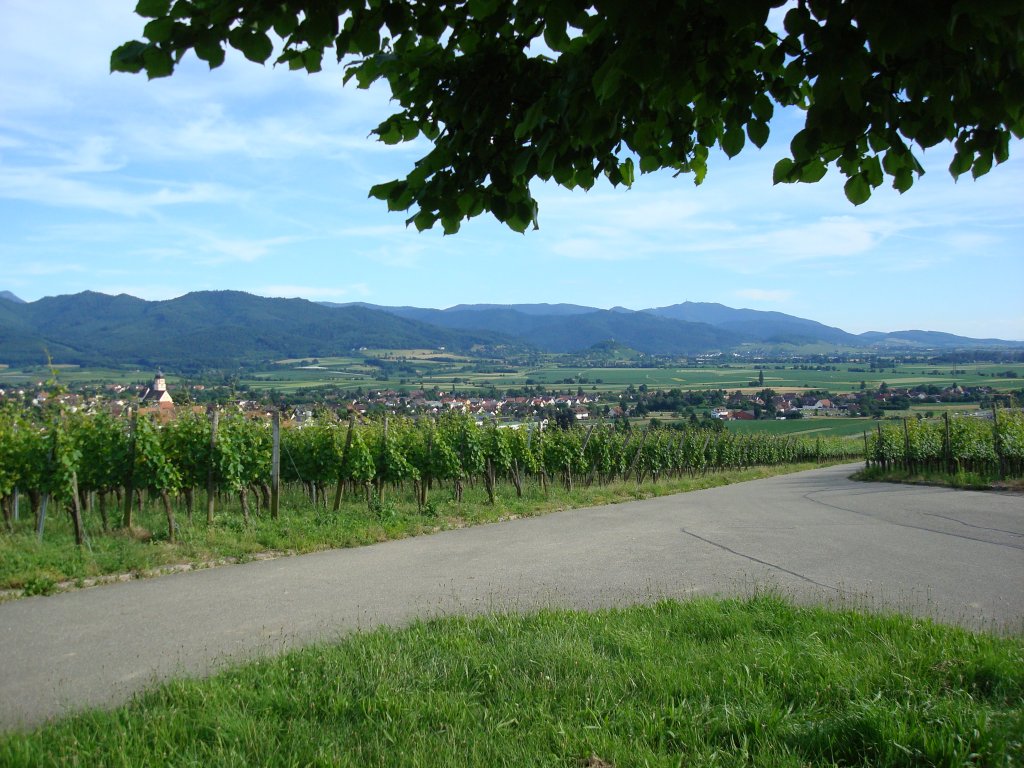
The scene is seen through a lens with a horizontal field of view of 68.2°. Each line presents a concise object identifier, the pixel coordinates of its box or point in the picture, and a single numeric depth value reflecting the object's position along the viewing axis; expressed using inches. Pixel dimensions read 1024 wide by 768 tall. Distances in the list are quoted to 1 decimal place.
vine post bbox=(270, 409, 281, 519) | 470.3
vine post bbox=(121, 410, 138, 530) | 427.6
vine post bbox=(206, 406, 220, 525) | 459.8
